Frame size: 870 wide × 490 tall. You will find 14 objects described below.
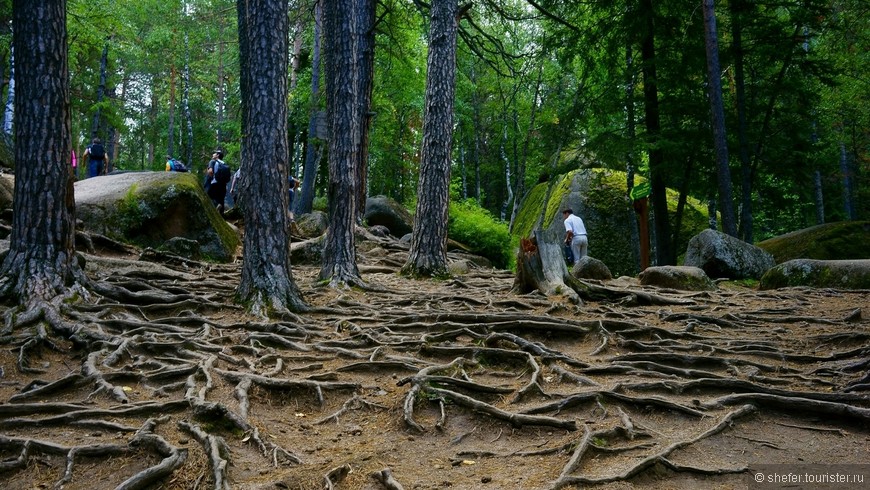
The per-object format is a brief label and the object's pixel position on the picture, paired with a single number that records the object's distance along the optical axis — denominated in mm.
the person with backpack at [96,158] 19375
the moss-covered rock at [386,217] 20144
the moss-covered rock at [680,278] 10719
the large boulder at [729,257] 13008
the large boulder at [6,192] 11977
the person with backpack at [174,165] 19900
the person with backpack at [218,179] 17672
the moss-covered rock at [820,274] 10594
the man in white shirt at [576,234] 16109
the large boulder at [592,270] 12188
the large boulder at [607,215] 20953
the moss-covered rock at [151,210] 12547
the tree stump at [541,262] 8914
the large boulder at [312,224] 17550
